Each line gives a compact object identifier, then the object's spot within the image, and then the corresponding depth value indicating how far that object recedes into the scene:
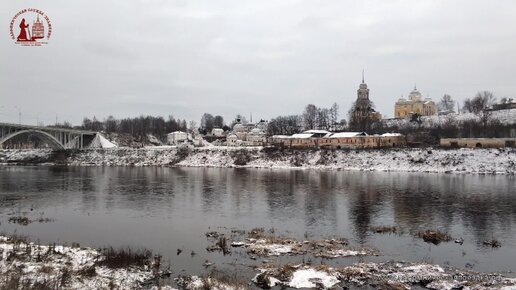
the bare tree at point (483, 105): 110.72
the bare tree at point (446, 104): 159.38
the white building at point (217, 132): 158.95
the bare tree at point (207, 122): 172.12
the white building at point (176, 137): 138.50
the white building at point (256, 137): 132.43
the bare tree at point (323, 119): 130.75
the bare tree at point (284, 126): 132.04
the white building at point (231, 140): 131.15
